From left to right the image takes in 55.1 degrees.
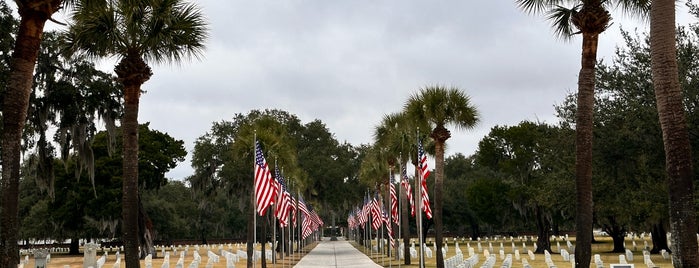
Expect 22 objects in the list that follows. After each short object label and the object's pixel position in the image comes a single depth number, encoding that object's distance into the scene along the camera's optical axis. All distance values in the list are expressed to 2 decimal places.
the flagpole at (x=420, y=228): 25.33
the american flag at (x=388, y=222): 37.96
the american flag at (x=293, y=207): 50.16
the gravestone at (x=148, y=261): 31.50
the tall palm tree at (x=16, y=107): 10.55
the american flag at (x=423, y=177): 24.55
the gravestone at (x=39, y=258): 25.44
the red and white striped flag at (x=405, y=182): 28.86
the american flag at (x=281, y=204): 31.43
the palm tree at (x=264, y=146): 30.87
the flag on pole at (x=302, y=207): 45.33
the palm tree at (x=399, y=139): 36.28
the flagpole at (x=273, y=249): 38.81
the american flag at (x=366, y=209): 49.84
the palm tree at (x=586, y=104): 14.46
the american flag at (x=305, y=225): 48.84
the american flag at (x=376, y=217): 41.59
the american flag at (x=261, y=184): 24.16
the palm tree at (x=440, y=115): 26.80
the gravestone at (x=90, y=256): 33.84
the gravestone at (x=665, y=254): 33.91
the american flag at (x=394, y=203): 31.73
